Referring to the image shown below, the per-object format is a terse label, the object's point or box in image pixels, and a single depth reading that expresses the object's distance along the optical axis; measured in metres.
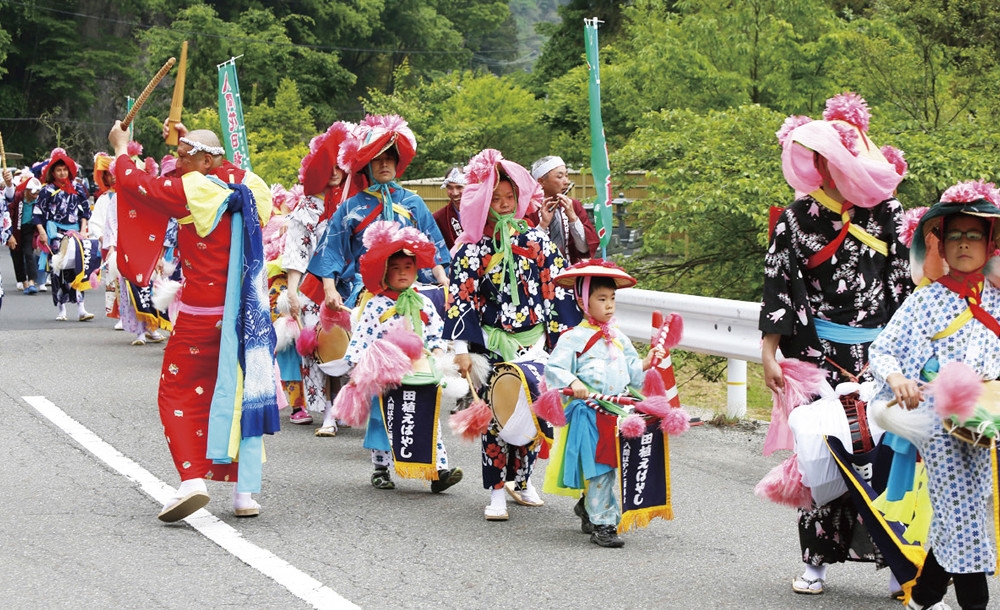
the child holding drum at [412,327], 7.53
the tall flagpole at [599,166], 11.97
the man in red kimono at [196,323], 6.96
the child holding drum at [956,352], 4.79
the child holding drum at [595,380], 6.41
